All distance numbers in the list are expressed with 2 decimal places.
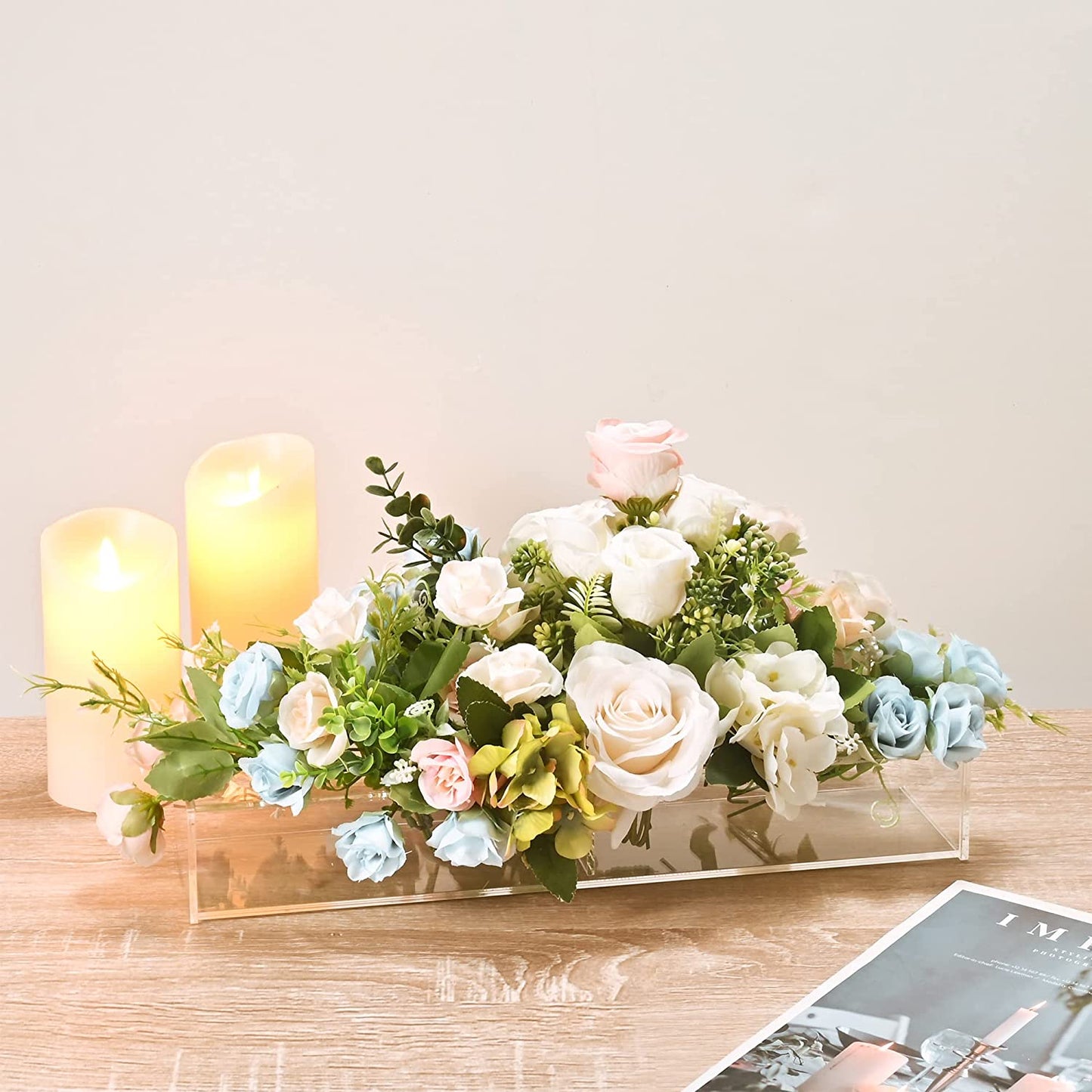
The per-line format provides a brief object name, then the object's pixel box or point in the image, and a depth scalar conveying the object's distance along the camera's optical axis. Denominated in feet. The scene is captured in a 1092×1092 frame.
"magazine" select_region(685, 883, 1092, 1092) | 3.52
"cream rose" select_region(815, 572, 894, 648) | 4.15
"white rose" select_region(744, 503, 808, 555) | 4.22
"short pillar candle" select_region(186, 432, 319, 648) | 4.46
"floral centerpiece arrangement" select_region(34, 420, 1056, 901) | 3.83
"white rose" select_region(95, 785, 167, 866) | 4.02
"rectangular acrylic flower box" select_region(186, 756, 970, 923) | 3.97
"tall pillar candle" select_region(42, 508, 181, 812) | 4.29
